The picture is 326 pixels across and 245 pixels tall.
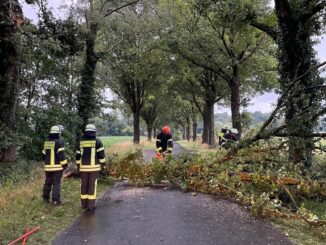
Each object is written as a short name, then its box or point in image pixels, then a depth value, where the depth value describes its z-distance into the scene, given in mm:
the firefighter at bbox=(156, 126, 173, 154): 15289
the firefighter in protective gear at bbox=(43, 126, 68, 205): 9430
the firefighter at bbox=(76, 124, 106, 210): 9203
